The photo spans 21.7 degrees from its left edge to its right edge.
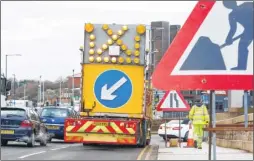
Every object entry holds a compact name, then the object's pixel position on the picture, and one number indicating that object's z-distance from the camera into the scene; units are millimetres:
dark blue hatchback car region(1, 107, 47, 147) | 22609
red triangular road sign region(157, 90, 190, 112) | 23641
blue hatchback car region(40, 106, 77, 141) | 29078
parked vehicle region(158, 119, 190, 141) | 33519
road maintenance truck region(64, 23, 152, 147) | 20172
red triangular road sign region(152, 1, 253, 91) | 5758
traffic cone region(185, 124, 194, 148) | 23162
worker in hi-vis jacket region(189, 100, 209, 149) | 20812
